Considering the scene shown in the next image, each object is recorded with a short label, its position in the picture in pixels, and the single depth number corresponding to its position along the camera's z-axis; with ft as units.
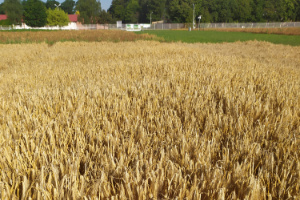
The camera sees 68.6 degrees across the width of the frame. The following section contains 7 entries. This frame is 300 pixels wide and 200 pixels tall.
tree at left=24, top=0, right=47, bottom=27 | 223.51
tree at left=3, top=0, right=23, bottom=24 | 233.55
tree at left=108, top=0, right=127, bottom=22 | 403.95
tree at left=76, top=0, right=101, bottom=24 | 324.74
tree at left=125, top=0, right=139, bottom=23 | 393.11
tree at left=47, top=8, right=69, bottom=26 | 249.75
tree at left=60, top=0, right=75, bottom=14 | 474.08
